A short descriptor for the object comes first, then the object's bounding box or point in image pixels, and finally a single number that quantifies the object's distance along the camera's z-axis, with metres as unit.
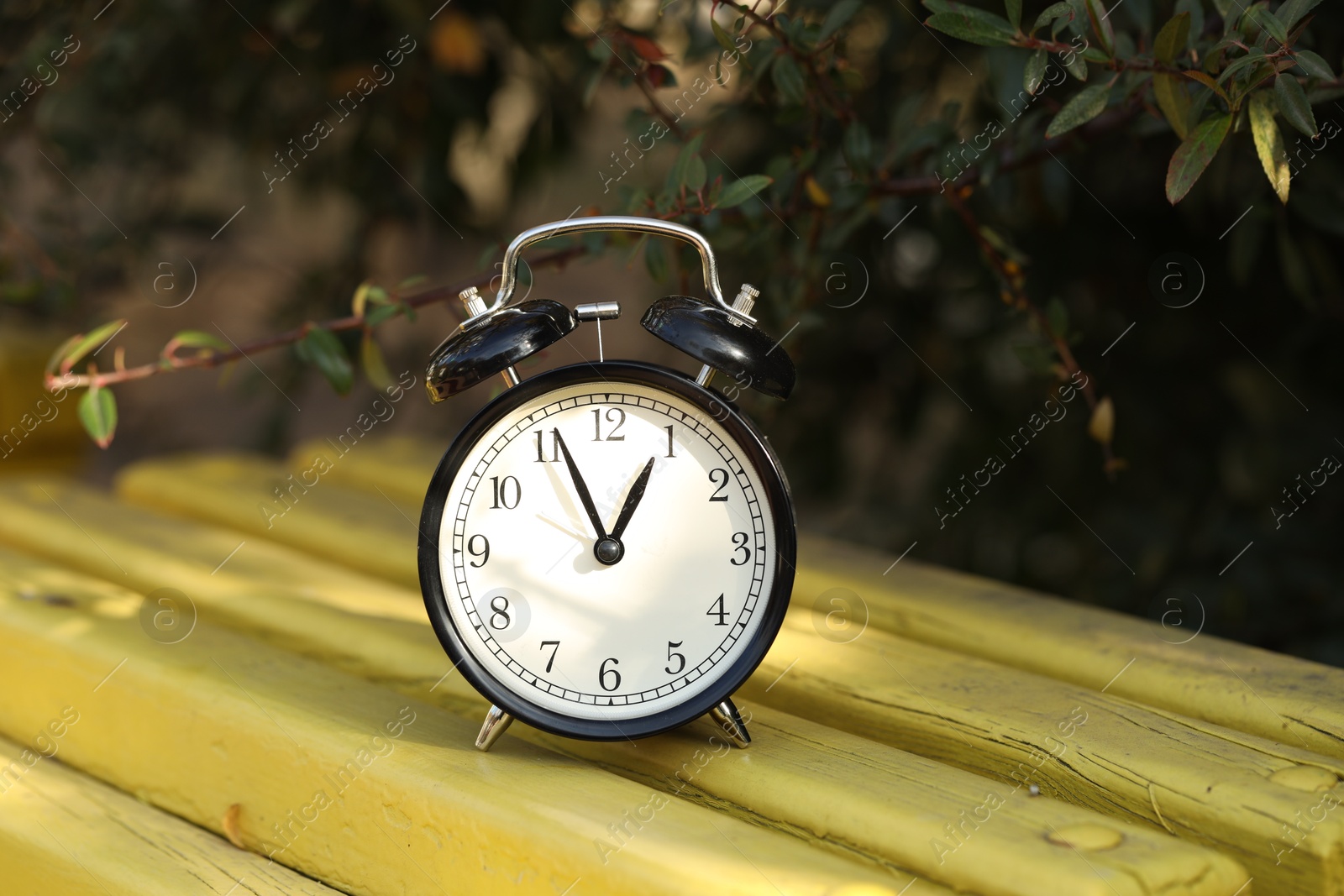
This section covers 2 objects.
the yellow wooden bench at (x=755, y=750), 0.79
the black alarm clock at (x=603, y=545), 0.83
